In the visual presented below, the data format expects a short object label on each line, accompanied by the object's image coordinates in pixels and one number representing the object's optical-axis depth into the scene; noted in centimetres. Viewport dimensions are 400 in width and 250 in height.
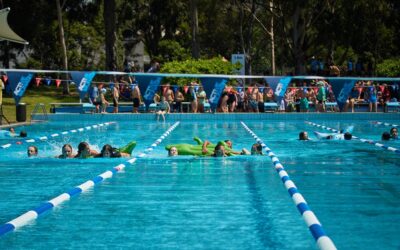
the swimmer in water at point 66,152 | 1480
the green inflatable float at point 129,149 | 1531
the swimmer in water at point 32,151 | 1534
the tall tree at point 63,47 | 4046
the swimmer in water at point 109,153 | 1471
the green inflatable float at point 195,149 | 1523
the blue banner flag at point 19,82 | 2631
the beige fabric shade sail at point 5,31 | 2111
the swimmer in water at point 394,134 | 1905
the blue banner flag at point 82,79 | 2650
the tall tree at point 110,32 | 3694
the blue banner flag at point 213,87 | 2792
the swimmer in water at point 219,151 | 1486
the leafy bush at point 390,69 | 4000
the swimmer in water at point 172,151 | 1512
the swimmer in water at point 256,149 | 1541
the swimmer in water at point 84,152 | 1451
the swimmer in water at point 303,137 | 1923
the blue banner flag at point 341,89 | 2811
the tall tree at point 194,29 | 3634
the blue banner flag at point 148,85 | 2784
